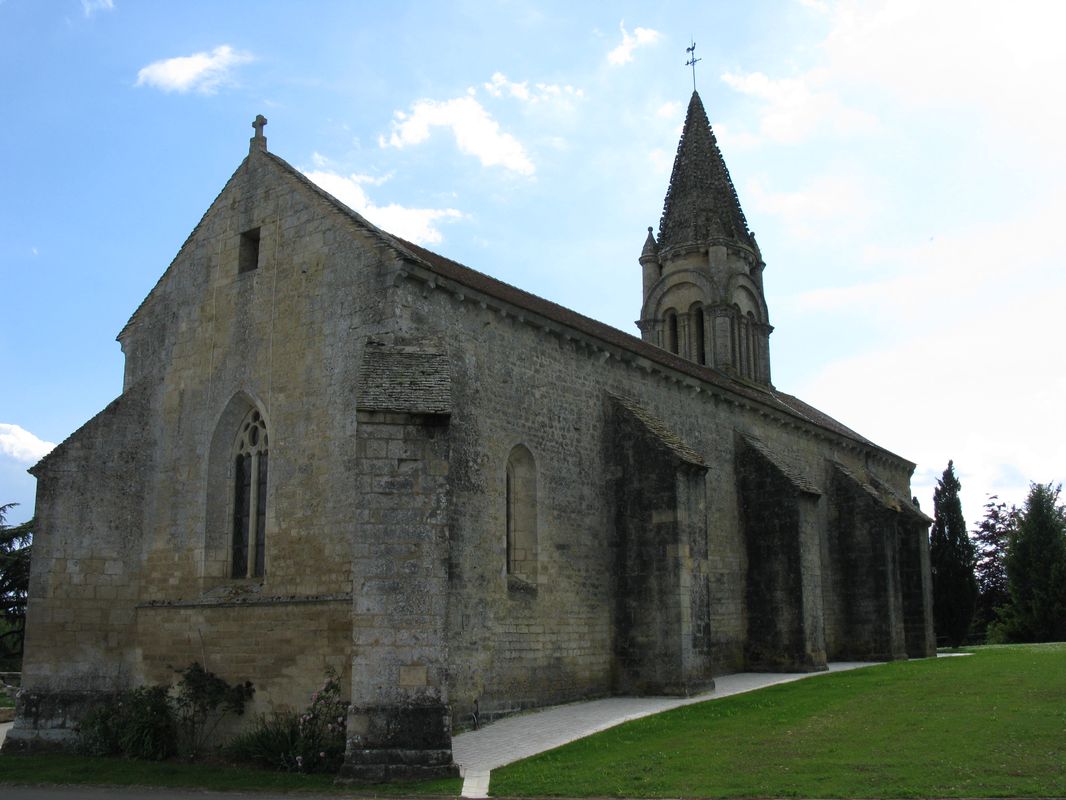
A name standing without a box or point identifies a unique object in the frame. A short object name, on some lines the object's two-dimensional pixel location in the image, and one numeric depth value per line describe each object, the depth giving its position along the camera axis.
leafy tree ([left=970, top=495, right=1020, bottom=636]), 57.34
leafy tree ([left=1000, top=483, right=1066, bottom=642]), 40.75
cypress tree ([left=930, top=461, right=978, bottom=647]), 40.06
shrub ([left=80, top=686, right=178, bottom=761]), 16.48
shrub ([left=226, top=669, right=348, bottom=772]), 14.08
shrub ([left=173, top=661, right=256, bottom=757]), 16.59
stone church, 13.87
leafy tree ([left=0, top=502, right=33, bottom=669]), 34.75
